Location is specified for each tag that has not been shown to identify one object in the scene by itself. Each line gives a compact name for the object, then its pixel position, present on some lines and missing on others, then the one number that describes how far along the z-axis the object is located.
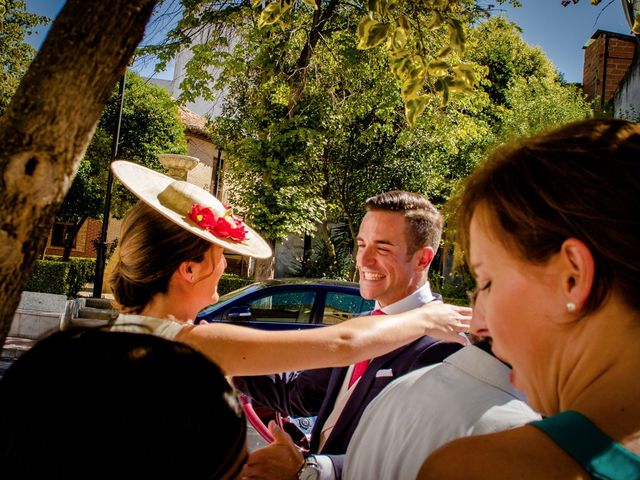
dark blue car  8.17
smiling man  1.78
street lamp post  13.09
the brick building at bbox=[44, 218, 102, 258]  33.69
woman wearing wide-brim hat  1.73
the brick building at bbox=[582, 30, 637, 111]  22.39
